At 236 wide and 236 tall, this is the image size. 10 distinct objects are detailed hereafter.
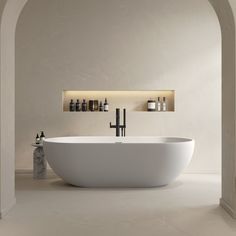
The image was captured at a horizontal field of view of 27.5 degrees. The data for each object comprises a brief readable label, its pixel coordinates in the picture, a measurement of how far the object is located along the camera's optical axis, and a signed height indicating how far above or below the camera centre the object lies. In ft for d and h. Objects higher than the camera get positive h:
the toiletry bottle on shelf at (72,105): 20.42 +0.61
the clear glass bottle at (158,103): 20.45 +0.68
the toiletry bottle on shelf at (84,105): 20.43 +0.60
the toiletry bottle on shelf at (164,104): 20.43 +0.66
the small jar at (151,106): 20.34 +0.57
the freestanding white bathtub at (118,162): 15.67 -1.38
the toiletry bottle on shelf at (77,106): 20.43 +0.58
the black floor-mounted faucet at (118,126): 19.25 -0.26
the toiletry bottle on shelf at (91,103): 20.43 +0.64
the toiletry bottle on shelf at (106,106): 20.45 +0.58
